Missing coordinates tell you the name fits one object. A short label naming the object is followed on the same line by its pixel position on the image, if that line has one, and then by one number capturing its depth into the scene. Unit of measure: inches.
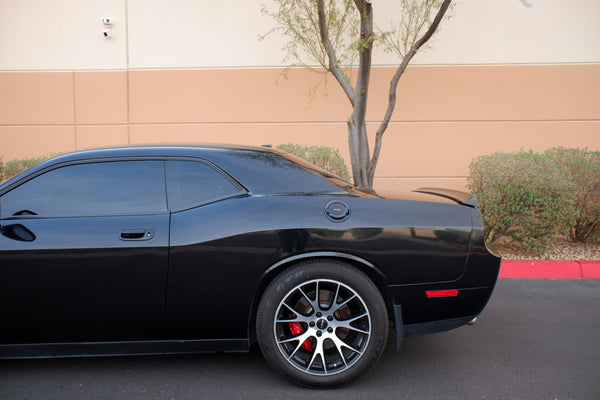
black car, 117.1
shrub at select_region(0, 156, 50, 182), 301.1
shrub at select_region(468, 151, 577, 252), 240.1
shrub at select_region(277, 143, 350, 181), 290.5
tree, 253.3
